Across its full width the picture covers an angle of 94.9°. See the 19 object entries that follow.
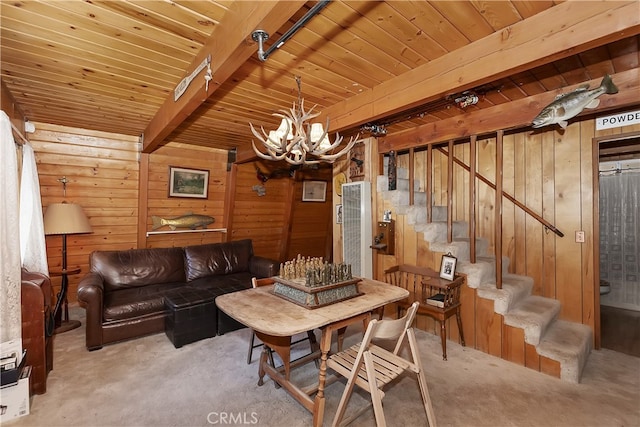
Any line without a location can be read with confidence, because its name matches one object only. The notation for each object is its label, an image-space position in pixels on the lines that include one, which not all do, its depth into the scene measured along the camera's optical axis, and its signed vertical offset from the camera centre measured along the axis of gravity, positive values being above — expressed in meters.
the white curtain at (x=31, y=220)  2.79 -0.03
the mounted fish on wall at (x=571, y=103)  2.07 +0.90
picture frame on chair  3.03 -0.49
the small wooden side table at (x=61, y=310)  3.34 -1.09
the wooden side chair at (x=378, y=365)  1.64 -0.92
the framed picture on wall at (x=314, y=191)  5.73 +0.56
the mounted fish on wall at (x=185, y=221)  4.34 -0.05
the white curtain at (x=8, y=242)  1.99 -0.18
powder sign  2.61 +0.95
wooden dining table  1.76 -0.62
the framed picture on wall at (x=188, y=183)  4.33 +0.54
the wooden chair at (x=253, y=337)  2.59 -1.05
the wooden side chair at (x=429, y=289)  2.86 -0.77
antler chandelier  2.04 +0.56
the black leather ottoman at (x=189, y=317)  2.95 -1.03
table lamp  3.29 -0.11
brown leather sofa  2.90 -0.79
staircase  2.50 -0.90
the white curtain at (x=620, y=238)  4.18 -0.24
